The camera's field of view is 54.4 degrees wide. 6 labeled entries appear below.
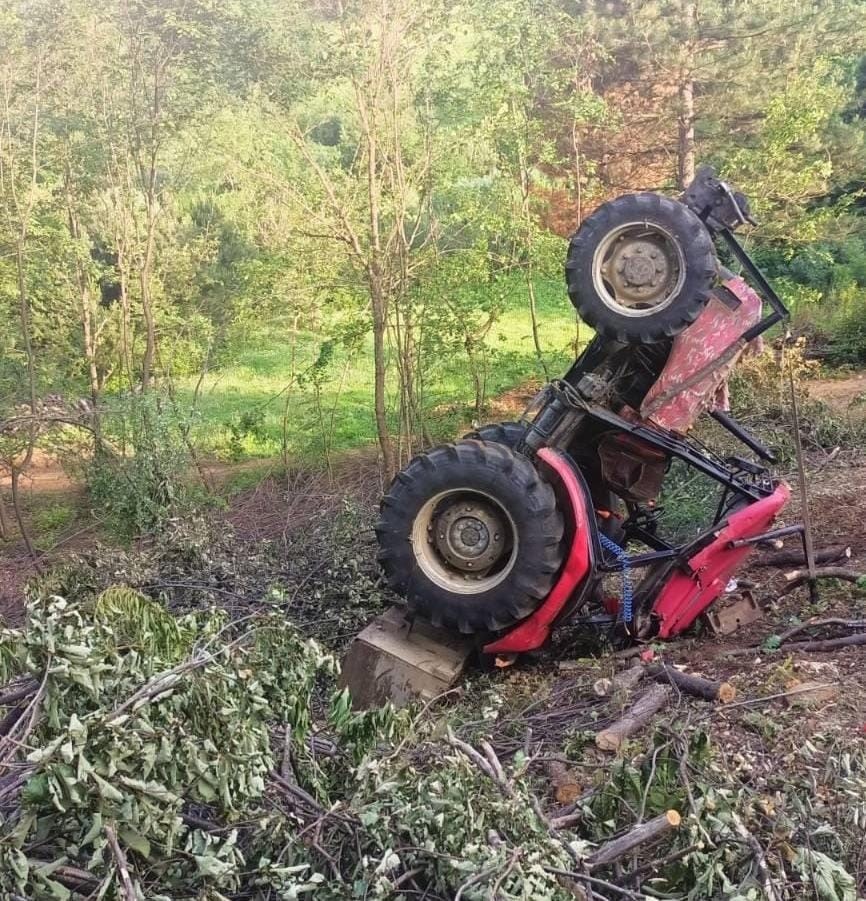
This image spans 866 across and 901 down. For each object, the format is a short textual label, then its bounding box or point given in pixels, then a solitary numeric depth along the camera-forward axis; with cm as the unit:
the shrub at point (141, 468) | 924
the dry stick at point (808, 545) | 477
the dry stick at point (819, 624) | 461
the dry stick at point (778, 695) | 362
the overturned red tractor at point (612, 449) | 443
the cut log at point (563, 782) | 320
